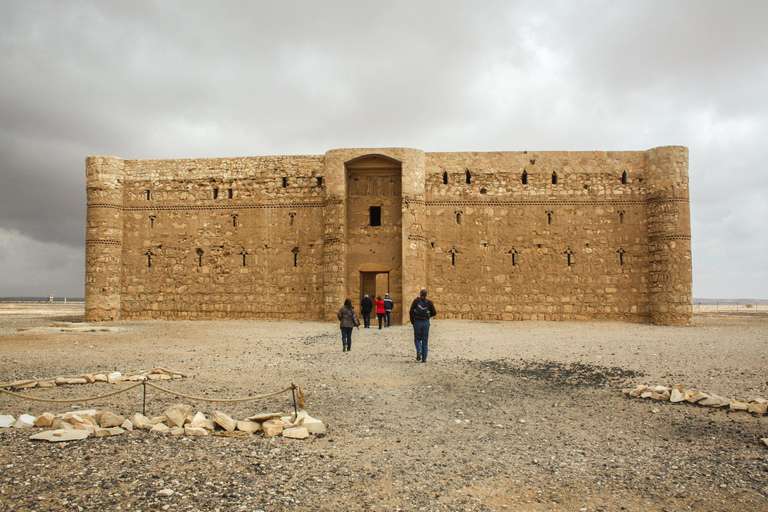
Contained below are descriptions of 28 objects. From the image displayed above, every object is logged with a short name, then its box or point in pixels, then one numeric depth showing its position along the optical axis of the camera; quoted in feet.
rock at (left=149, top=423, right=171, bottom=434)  20.12
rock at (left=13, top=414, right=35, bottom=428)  20.31
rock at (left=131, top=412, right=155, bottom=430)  20.45
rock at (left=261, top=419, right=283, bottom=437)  20.13
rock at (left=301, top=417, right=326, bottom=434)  20.67
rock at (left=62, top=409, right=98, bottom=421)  20.53
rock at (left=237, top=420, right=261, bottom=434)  20.34
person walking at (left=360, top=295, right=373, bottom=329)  60.28
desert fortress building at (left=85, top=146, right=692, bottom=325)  69.10
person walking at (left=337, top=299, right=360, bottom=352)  42.60
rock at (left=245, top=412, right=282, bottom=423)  21.06
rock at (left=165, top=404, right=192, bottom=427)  20.51
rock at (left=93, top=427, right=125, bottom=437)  19.31
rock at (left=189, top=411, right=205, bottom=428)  20.49
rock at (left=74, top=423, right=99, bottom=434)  19.58
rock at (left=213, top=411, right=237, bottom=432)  20.47
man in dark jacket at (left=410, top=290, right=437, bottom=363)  36.35
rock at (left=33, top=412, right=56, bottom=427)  20.29
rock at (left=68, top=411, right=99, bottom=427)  19.94
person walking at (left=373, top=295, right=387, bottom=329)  61.26
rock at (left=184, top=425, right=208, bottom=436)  19.95
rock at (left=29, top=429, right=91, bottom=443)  18.61
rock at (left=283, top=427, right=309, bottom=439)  20.08
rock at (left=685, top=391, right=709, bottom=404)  24.52
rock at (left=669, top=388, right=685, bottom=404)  24.94
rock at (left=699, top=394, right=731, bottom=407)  23.86
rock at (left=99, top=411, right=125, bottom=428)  20.06
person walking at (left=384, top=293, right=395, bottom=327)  62.18
